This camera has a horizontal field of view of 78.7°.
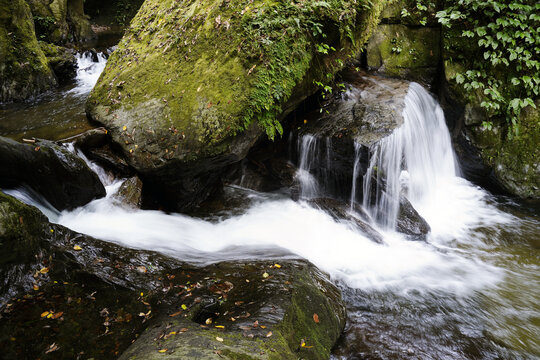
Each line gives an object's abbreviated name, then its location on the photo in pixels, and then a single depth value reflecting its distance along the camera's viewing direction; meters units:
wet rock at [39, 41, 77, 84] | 8.60
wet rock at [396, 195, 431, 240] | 5.70
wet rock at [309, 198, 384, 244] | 5.62
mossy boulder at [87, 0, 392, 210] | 4.64
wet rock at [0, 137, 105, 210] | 3.82
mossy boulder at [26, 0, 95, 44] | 11.02
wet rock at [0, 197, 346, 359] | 2.31
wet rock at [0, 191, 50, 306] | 2.60
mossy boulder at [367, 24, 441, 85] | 7.53
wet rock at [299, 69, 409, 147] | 5.95
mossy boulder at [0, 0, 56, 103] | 7.03
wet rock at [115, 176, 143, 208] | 4.83
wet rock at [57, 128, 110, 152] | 4.82
